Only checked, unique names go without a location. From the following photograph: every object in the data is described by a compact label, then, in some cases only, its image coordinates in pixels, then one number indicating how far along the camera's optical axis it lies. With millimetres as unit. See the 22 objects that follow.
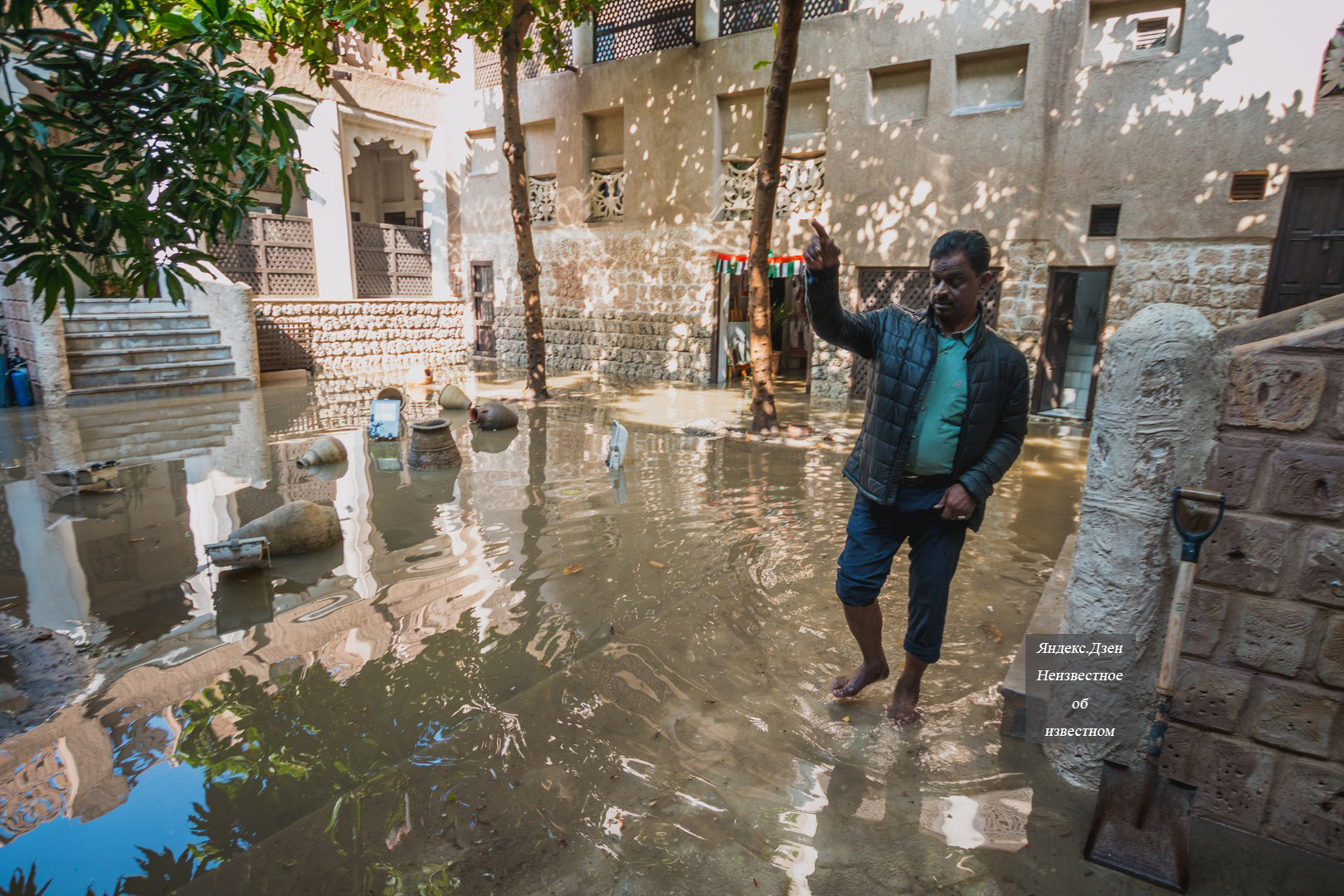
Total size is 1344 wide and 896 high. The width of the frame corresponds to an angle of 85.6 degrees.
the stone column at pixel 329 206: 15133
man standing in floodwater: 2709
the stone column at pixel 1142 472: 2322
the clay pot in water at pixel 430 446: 7391
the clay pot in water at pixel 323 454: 7410
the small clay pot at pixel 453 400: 11016
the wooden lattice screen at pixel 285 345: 14523
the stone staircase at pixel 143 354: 11250
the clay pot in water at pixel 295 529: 4934
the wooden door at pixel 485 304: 17875
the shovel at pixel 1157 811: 2201
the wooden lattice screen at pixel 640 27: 13477
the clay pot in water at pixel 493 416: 9484
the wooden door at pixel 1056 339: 10484
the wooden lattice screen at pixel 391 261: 16781
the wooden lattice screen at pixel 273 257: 14547
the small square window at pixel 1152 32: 9273
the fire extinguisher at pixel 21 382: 10625
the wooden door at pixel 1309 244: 8477
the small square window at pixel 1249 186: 8711
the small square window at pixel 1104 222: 9727
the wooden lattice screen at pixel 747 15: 12500
